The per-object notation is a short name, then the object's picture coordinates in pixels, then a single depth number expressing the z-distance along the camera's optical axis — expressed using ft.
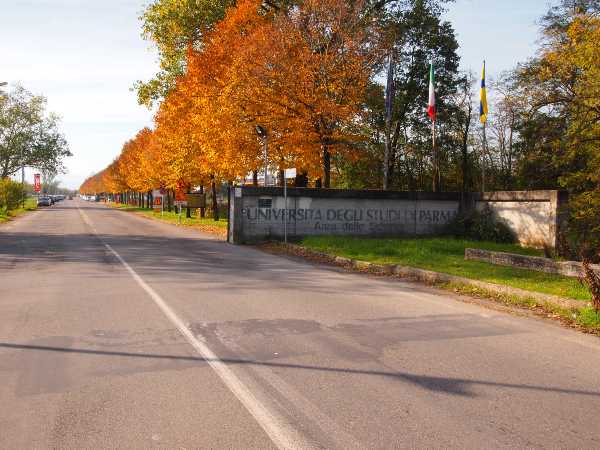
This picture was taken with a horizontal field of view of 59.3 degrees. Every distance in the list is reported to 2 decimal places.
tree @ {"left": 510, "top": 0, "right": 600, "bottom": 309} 53.78
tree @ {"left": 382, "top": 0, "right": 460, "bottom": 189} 106.32
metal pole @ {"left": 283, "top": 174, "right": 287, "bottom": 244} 64.18
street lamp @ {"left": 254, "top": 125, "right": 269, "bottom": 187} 73.20
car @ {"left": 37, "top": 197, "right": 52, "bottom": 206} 235.20
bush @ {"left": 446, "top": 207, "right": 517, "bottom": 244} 69.00
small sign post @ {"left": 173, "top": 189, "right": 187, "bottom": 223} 114.94
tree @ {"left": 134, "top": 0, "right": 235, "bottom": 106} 91.86
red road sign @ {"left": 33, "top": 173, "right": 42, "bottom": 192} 246.06
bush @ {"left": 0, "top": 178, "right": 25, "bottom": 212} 142.72
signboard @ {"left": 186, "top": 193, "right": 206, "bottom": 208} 146.04
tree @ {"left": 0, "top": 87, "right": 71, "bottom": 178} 215.92
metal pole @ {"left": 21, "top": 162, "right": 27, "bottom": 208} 215.72
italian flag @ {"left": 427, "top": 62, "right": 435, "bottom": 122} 73.82
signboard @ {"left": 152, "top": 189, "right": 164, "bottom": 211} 133.39
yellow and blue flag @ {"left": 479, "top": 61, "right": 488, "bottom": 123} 71.56
